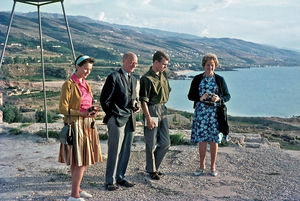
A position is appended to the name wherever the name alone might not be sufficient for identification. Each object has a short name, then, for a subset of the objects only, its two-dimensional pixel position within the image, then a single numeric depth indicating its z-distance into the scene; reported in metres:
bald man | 4.05
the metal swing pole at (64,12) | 6.03
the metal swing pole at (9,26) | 5.75
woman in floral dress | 4.74
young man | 4.44
